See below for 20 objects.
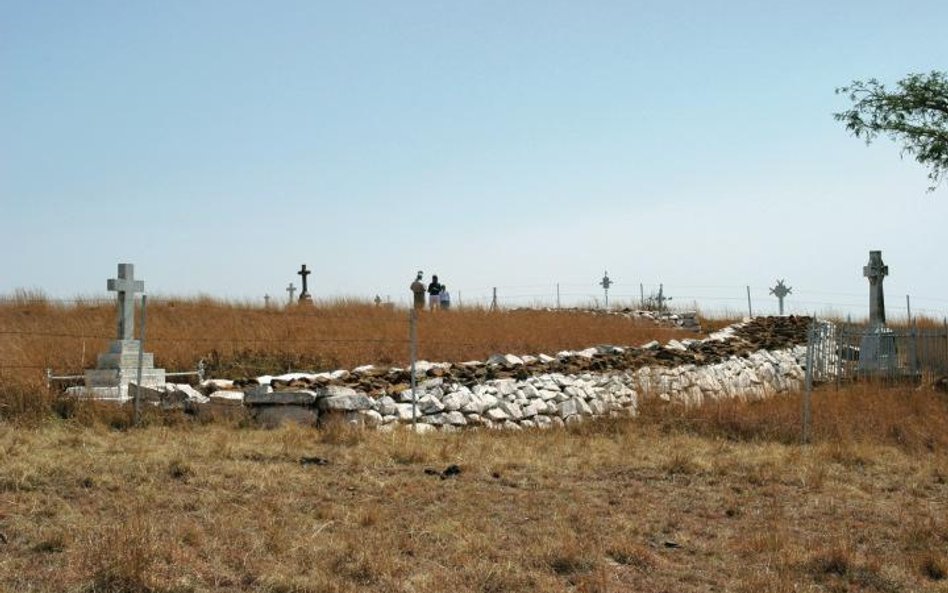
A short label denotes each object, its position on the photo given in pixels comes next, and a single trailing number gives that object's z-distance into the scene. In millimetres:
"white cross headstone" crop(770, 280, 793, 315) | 41656
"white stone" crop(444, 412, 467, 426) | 14555
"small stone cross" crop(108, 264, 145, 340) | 15945
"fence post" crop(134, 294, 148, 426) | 13628
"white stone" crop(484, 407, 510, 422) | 14945
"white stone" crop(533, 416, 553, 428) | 15416
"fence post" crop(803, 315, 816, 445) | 13828
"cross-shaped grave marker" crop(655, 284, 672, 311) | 40084
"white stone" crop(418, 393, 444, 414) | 14617
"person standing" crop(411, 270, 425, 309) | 32656
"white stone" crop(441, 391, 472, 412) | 14719
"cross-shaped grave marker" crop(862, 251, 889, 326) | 26609
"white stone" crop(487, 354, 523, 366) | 17688
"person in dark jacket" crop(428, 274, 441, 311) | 34638
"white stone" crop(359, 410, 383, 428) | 13922
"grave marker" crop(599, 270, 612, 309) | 45219
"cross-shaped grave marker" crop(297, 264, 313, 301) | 35056
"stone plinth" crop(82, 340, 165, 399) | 15141
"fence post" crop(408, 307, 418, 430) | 14258
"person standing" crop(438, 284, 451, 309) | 34031
